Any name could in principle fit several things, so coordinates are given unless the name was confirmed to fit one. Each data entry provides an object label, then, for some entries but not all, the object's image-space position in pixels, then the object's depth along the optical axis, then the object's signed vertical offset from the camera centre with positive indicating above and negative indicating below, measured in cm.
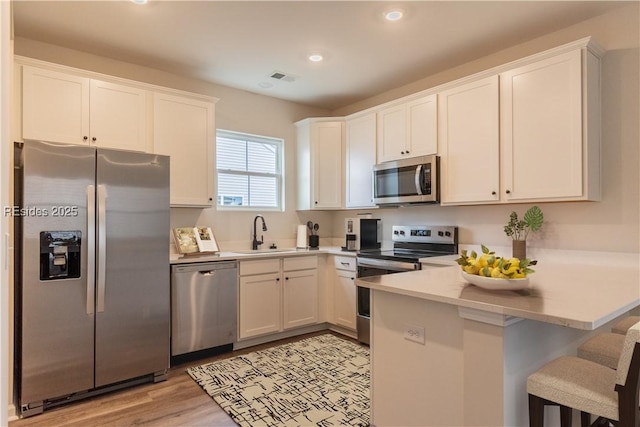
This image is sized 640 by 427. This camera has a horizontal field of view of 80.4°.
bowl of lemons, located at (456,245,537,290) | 158 -24
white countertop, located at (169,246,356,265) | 329 -37
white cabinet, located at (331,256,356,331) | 388 -80
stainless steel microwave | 341 +34
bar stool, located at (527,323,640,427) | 127 -63
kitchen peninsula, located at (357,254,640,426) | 142 -53
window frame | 416 +52
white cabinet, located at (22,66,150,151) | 279 +85
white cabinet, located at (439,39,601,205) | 257 +64
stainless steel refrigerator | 243 -38
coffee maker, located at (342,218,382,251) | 420 -19
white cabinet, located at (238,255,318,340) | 362 -78
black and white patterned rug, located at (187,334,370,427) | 238 -125
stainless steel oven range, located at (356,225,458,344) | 344 -36
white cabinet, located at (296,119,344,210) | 443 +64
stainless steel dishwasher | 316 -78
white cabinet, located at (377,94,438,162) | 347 +84
